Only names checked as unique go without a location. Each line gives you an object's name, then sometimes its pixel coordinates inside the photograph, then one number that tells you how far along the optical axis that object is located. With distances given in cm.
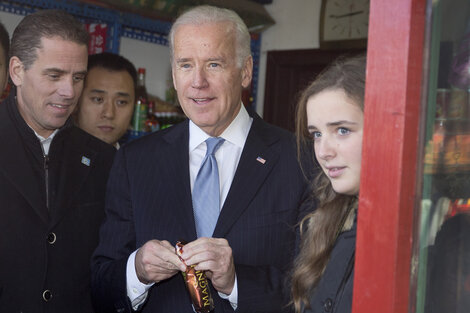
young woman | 120
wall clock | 460
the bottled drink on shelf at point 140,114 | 404
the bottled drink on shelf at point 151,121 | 418
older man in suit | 159
